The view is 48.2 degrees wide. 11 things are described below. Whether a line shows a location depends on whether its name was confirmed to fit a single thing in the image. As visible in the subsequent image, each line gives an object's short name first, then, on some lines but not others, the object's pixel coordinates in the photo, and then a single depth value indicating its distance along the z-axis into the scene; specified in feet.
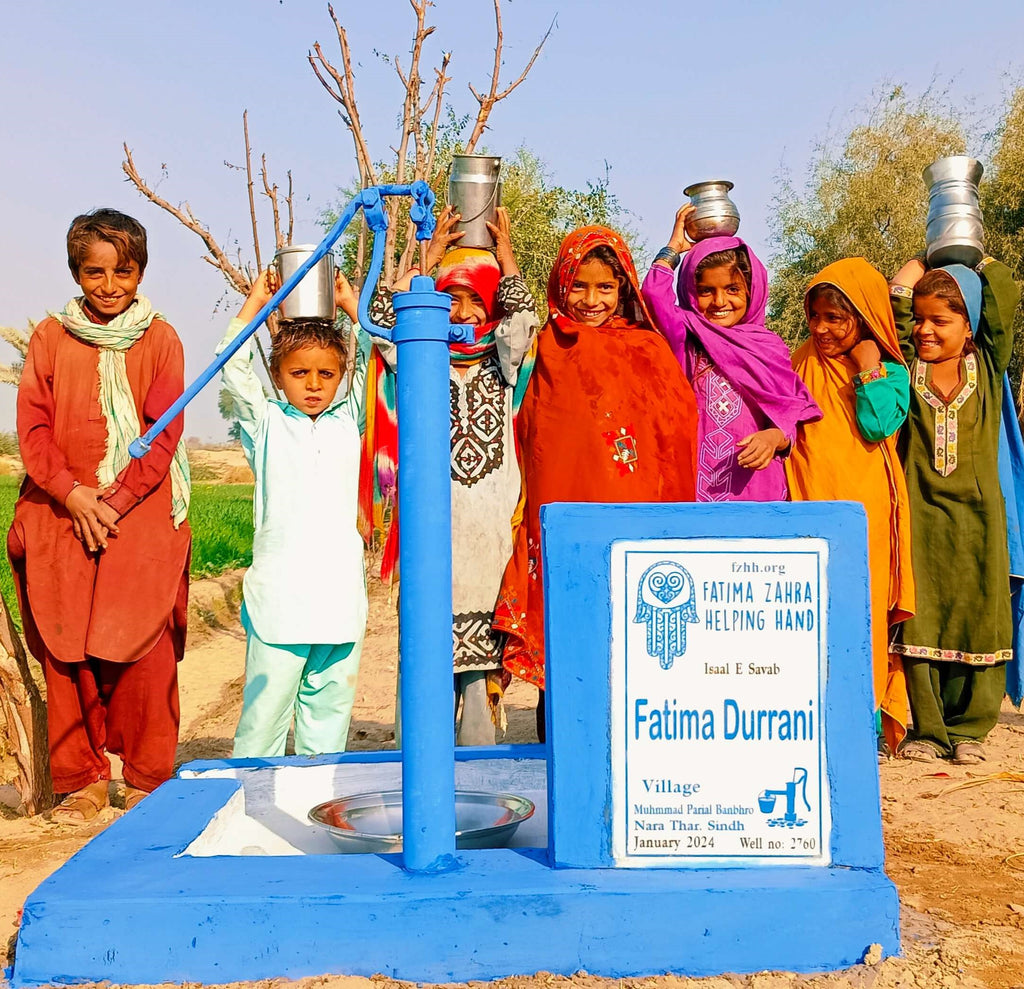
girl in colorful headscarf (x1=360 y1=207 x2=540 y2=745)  12.74
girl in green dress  14.99
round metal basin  8.93
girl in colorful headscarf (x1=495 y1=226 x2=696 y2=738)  12.51
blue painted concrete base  7.18
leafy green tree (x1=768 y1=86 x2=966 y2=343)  75.15
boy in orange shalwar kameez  12.30
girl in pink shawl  13.26
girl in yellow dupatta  14.39
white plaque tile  7.68
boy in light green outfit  11.91
